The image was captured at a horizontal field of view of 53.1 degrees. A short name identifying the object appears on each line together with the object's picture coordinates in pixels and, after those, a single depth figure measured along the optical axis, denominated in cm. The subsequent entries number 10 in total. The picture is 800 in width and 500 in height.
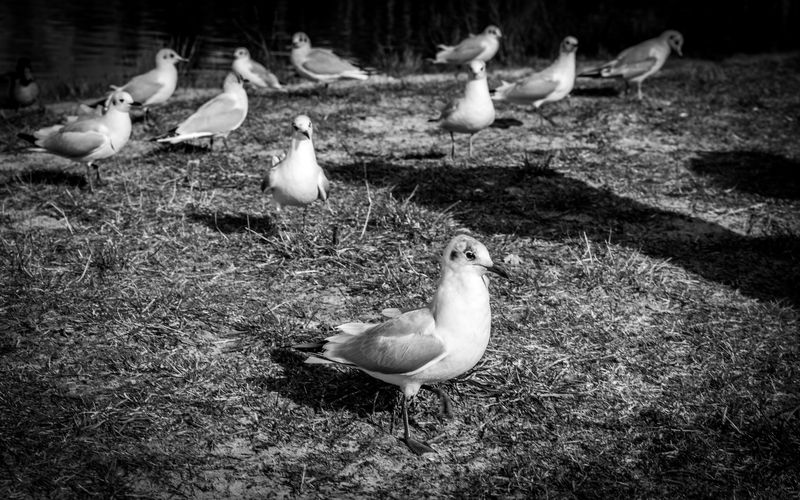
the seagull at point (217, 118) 706
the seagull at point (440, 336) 341
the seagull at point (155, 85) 843
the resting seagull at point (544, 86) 838
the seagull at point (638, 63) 981
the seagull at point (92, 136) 624
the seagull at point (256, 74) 975
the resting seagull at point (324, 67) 1005
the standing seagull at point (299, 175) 523
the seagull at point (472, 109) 698
